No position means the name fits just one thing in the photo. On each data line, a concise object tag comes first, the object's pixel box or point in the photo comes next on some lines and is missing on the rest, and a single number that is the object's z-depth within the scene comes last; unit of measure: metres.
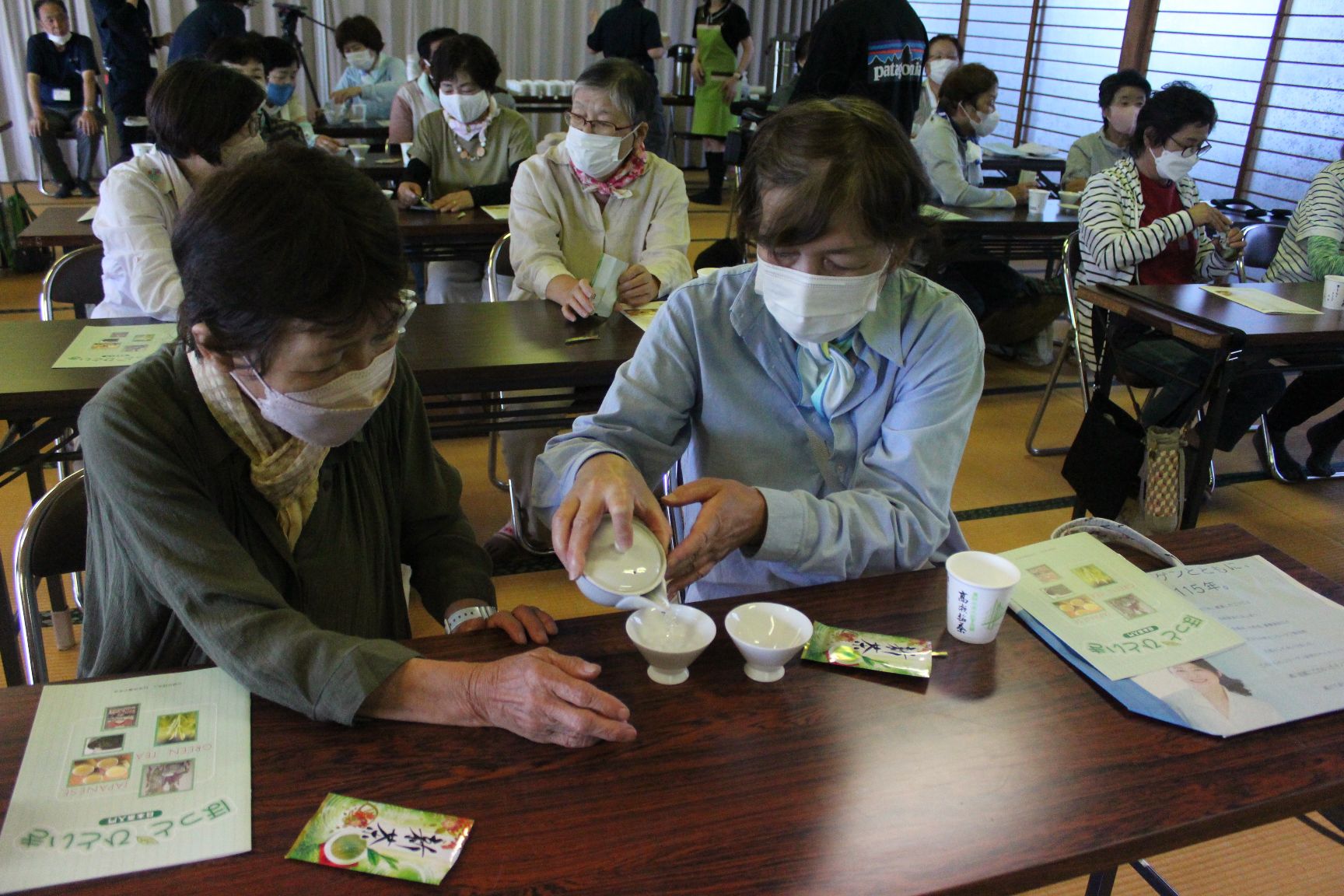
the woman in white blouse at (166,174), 2.26
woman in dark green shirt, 0.93
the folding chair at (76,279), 2.62
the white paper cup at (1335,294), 2.87
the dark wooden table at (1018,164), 6.00
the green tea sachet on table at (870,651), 1.04
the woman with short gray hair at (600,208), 2.59
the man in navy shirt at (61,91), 6.83
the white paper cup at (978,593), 1.07
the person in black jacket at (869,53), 3.34
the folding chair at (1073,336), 3.31
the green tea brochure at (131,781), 0.77
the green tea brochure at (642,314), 2.42
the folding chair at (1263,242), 3.93
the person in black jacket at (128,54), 5.86
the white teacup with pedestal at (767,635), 1.01
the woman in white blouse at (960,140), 4.38
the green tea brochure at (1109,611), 1.09
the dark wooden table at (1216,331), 2.53
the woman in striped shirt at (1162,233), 2.98
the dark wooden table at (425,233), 3.06
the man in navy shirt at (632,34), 7.12
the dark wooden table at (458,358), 1.82
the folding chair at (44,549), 1.21
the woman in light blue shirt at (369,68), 6.40
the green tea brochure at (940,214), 4.03
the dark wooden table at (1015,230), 4.02
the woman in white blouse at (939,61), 6.60
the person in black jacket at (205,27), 4.81
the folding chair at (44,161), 7.21
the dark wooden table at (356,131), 5.70
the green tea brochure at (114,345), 1.99
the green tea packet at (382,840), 0.77
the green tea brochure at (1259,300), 2.80
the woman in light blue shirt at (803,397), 1.16
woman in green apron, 7.75
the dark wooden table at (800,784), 0.78
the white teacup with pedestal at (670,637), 1.00
